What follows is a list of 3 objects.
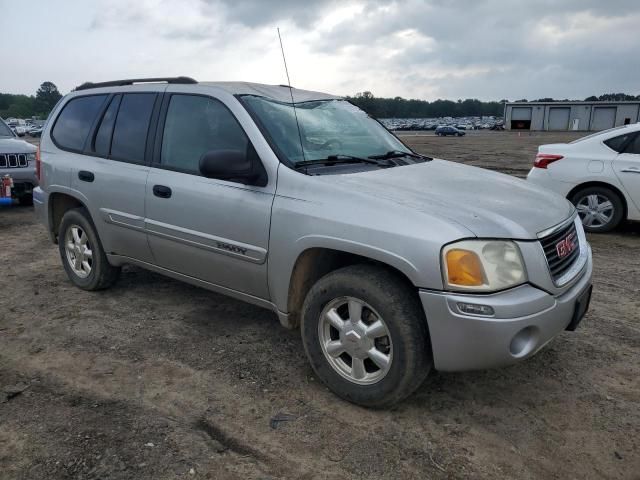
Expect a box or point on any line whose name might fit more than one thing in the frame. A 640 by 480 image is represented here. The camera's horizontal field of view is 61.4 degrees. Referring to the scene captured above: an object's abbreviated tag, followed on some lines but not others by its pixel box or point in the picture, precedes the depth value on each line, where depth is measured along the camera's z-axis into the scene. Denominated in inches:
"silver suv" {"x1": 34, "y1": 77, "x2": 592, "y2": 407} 102.7
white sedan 270.7
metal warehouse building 2851.9
